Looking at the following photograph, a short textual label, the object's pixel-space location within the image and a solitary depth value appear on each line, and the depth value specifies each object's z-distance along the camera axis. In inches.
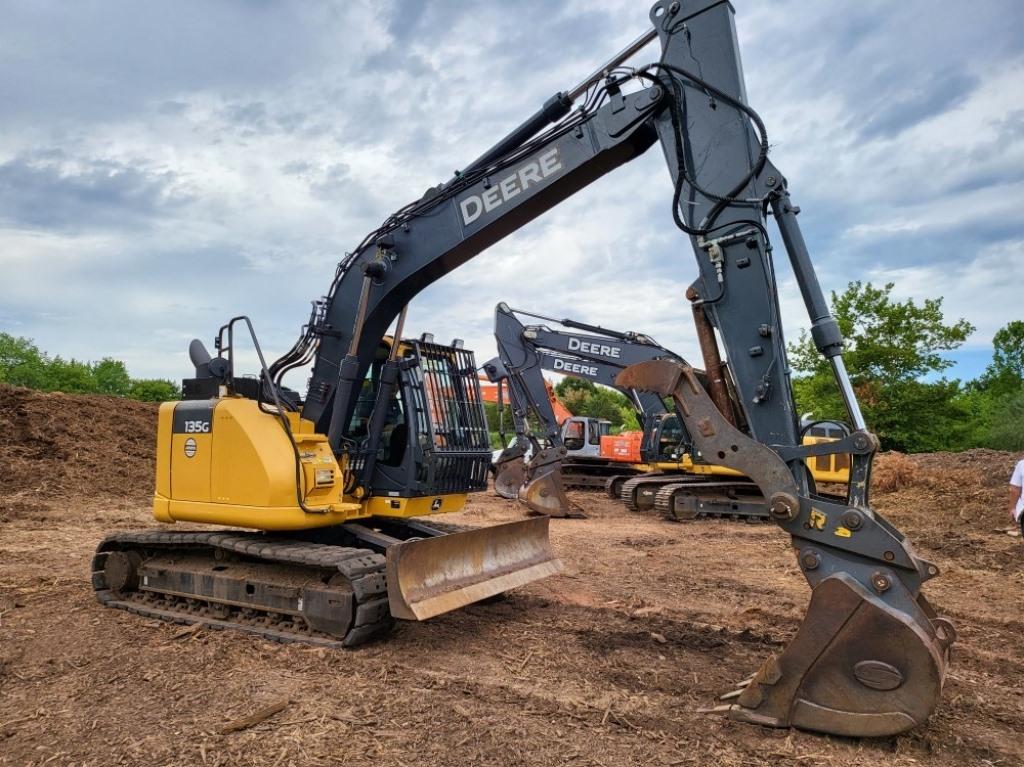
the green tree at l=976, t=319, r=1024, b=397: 1791.3
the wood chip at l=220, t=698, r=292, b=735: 156.6
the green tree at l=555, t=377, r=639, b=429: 2149.7
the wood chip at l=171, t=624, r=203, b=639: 225.8
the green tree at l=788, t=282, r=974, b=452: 1175.6
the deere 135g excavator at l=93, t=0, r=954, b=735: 148.9
